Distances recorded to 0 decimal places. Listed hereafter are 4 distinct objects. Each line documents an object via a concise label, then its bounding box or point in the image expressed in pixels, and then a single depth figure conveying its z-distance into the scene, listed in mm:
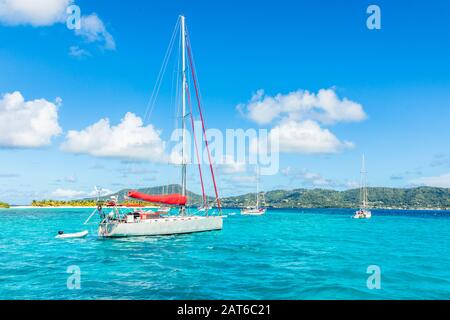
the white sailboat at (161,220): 41062
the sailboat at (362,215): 114456
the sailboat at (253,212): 143375
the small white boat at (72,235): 44725
